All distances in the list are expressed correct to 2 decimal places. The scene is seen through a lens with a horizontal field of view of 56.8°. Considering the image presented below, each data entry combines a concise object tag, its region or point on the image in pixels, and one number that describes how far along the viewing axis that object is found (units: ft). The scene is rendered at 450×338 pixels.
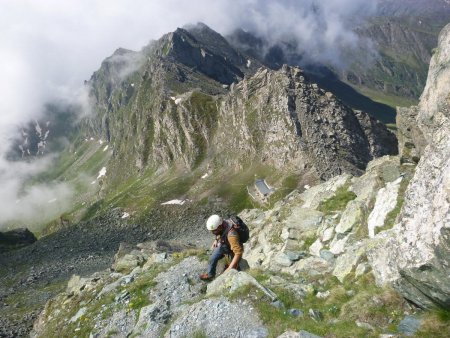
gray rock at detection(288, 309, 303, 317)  53.88
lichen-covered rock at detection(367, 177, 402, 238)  73.51
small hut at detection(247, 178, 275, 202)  357.80
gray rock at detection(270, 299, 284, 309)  56.02
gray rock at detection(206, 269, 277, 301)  59.98
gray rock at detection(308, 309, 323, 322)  52.16
